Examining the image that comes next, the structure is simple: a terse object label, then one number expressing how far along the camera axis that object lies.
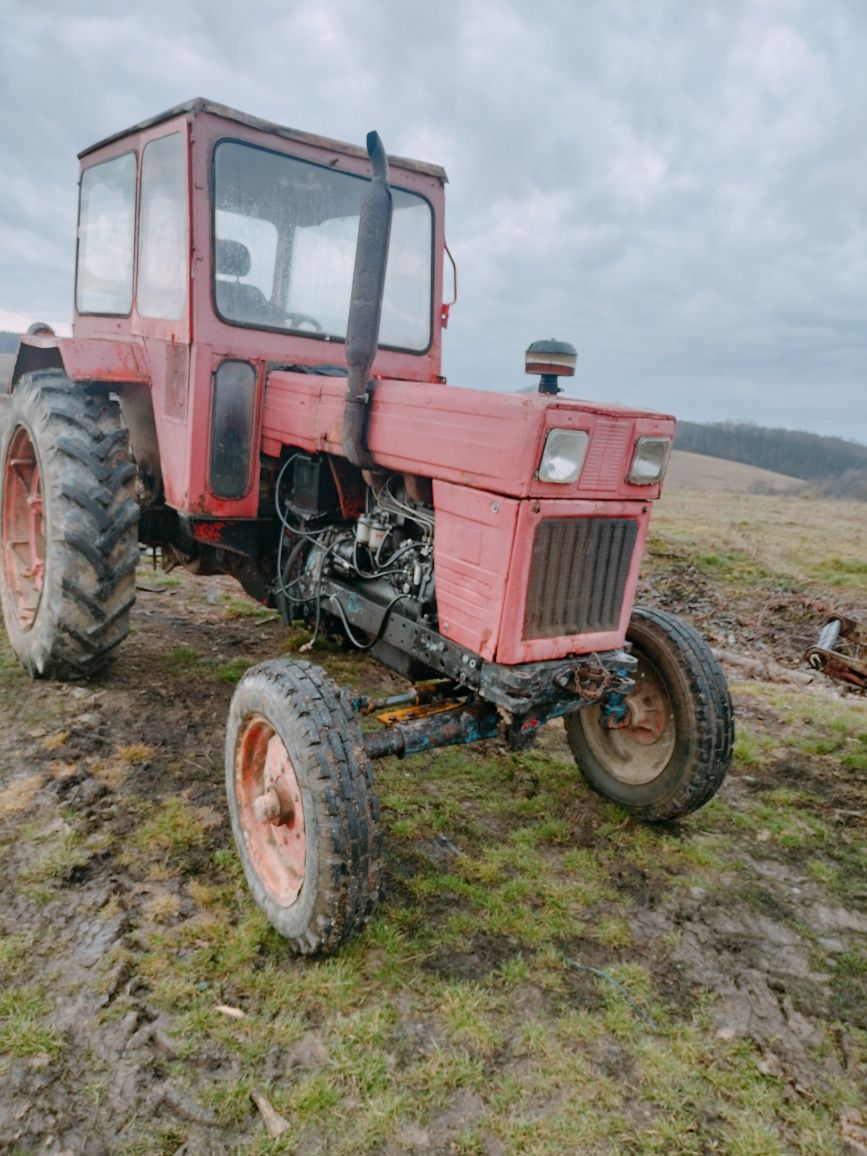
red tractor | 2.46
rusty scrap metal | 3.84
